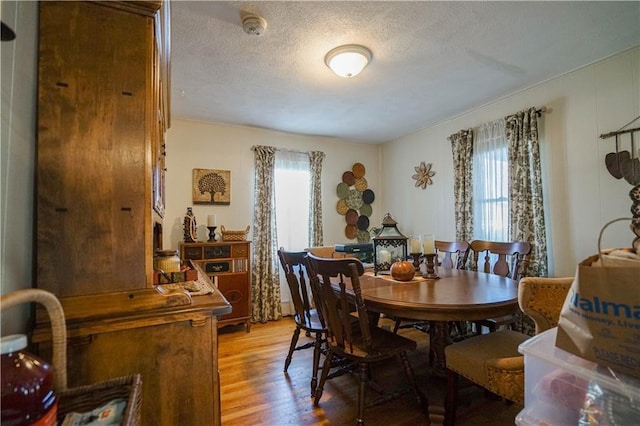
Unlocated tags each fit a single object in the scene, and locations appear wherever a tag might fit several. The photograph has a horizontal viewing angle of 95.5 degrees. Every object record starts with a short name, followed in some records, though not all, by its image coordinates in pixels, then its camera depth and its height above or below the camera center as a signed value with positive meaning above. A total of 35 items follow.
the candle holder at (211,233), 3.39 -0.11
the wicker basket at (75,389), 0.67 -0.43
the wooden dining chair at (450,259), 2.63 -0.37
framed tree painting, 3.53 +0.45
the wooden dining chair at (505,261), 2.15 -0.33
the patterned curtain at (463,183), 3.23 +0.42
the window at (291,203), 3.95 +0.26
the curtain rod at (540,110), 2.62 +0.98
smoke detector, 1.71 +1.19
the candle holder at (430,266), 2.16 -0.34
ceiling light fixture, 2.02 +1.16
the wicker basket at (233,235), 3.38 -0.14
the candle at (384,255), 2.39 -0.28
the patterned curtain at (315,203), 4.07 +0.27
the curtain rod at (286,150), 3.81 +1.00
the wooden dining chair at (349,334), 1.56 -0.66
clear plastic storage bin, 0.69 -0.45
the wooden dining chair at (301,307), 2.03 -0.64
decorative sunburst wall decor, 3.83 +0.61
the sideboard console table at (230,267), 3.17 -0.50
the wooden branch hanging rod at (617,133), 2.08 +0.63
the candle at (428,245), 2.15 -0.18
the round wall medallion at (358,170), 4.52 +0.81
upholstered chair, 1.12 -0.68
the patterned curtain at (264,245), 3.66 -0.29
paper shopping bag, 0.65 -0.23
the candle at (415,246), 2.28 -0.20
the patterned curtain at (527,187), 2.56 +0.29
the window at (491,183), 2.93 +0.38
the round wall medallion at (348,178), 4.43 +0.67
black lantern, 2.35 -0.25
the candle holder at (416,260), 2.31 -0.32
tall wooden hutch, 0.88 +0.02
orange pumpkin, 2.04 -0.36
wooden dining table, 1.45 -0.43
